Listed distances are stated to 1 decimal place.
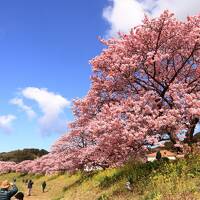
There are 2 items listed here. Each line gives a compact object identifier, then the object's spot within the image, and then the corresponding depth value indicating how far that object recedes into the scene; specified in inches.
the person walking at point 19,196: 302.6
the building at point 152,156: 1453.3
